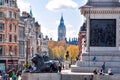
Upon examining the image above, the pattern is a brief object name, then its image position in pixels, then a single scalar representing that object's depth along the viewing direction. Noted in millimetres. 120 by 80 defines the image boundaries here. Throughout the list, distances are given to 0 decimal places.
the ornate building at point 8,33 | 64040
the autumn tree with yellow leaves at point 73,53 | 116046
